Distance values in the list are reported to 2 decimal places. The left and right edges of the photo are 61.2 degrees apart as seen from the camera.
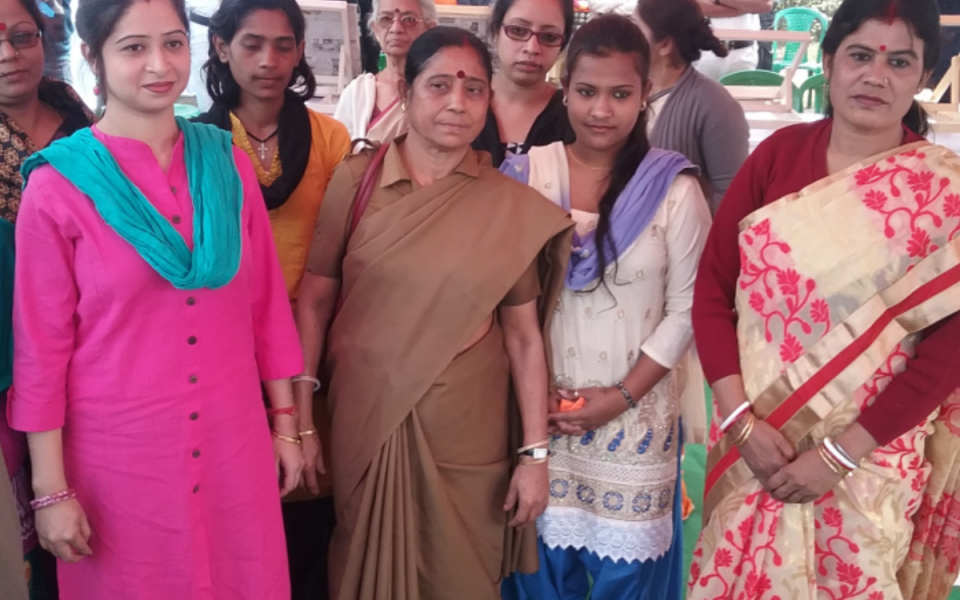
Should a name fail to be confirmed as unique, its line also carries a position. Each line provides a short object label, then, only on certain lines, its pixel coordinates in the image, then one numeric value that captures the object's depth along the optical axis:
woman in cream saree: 1.52
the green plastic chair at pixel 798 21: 7.76
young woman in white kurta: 1.81
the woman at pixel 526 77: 2.29
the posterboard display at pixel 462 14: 3.73
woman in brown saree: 1.74
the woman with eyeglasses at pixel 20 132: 1.46
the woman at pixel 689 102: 2.50
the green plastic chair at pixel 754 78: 6.01
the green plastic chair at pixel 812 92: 6.61
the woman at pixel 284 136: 2.08
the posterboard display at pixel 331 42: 3.76
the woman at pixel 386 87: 2.71
